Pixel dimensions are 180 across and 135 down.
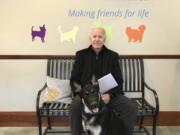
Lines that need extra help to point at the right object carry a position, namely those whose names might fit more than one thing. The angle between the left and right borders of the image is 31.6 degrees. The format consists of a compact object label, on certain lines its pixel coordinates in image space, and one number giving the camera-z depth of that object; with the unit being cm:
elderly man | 303
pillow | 331
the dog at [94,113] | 258
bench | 355
